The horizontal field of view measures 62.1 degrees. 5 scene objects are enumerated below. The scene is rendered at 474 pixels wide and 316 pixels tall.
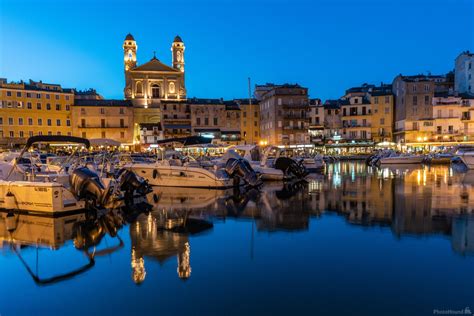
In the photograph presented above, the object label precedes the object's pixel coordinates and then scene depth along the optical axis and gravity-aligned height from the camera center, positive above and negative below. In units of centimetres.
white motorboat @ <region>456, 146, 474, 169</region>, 3986 -150
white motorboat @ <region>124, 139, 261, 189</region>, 2333 -170
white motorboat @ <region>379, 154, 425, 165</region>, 4883 -188
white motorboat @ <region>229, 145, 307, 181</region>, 2870 -151
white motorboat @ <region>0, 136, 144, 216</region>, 1445 -172
